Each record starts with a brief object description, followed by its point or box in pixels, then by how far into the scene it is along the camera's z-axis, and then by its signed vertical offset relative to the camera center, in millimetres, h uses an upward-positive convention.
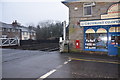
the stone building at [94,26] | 10445 +1362
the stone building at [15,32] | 42344 +3439
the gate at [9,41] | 20634 -226
